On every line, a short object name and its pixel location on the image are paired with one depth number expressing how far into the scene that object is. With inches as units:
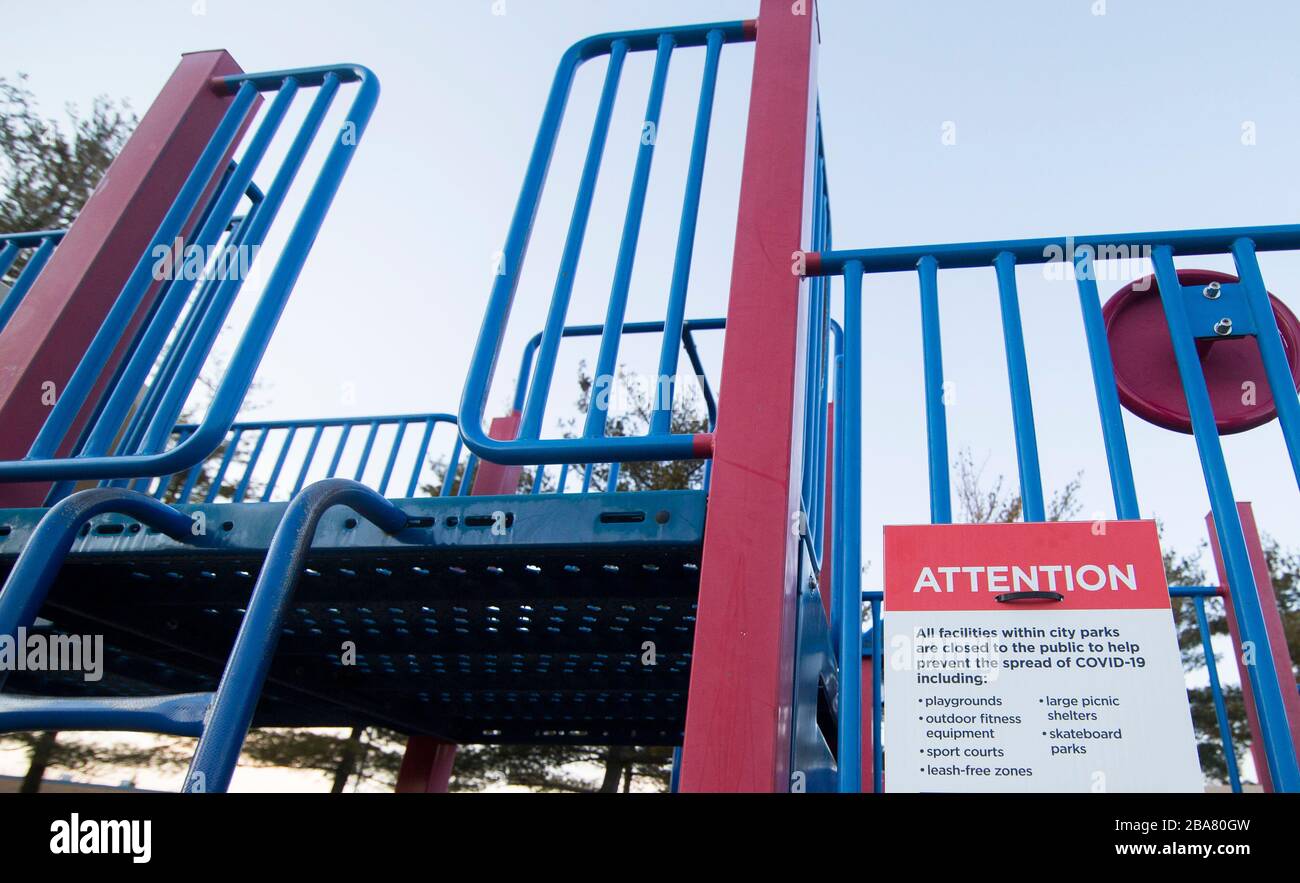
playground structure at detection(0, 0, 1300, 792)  50.2
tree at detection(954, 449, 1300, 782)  479.2
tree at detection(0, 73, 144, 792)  465.1
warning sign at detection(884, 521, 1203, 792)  40.3
